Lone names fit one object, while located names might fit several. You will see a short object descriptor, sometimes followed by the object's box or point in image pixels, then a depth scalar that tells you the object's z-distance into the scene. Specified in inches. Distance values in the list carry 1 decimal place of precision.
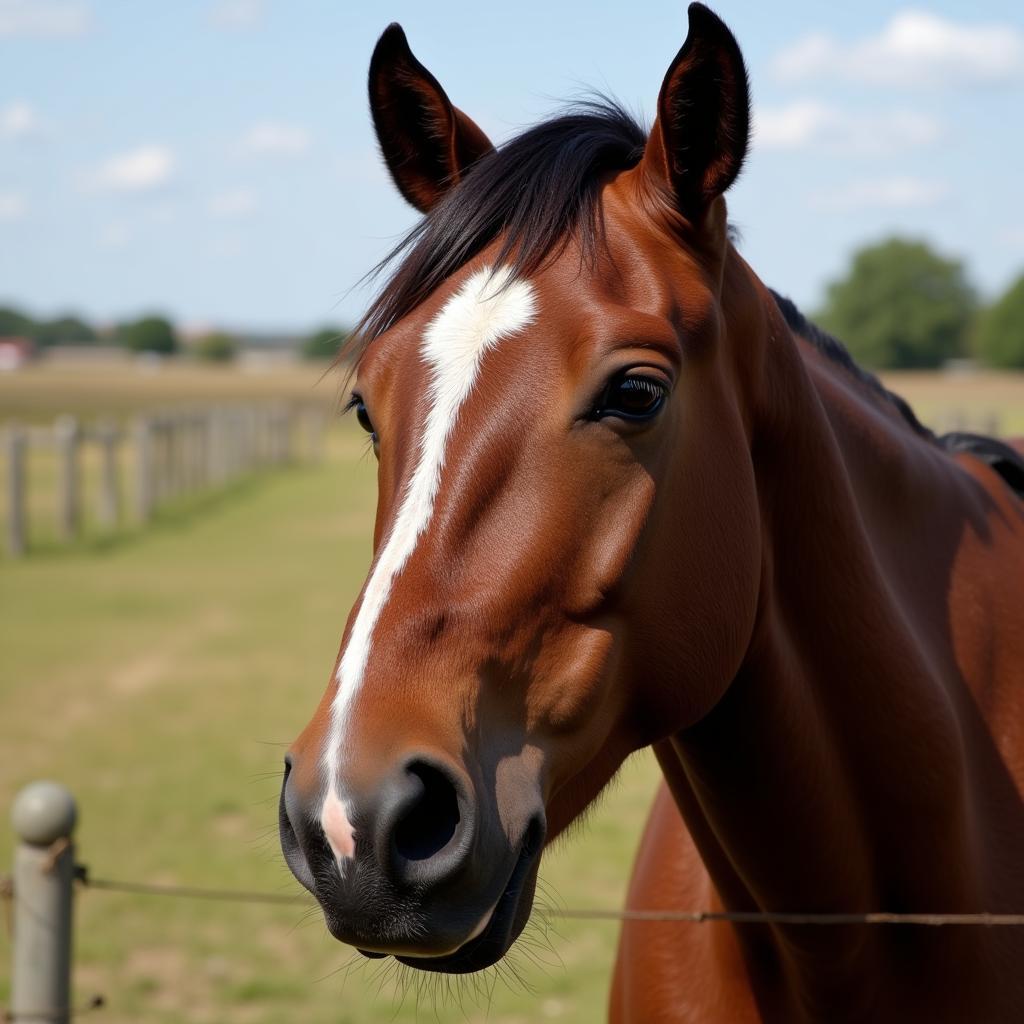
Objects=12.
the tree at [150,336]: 3644.2
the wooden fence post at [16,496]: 603.5
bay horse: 58.3
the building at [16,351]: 3508.9
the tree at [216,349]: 3846.0
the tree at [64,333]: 3863.2
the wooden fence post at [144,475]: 748.6
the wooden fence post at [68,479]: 643.5
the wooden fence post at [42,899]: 117.6
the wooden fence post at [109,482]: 705.6
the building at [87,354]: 3646.7
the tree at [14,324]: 4092.0
